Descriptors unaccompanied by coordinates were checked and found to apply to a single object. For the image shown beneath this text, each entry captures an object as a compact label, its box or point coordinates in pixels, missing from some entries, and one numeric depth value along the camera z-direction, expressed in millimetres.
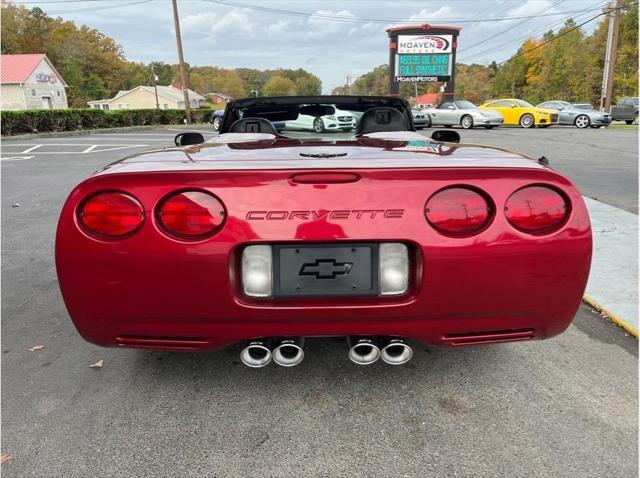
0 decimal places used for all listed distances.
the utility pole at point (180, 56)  31948
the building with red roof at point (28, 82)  53250
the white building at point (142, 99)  81562
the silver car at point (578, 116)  21516
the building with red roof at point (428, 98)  109862
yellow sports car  22000
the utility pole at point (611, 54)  26812
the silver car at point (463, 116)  21562
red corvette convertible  1746
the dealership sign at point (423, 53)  30859
